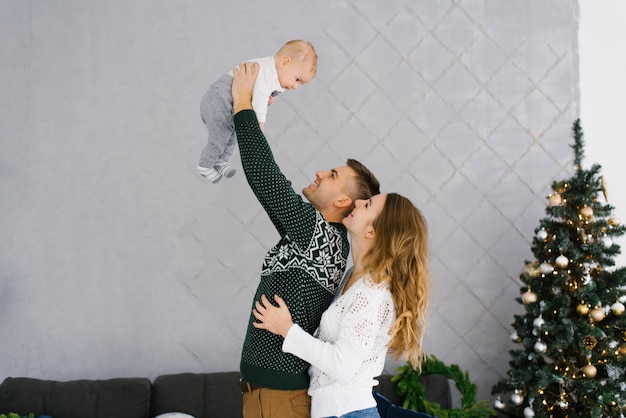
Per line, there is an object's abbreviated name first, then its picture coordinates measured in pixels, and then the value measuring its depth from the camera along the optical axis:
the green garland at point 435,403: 2.98
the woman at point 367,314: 1.73
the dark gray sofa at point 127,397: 2.84
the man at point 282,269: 1.74
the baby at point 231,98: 1.87
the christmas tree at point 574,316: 2.99
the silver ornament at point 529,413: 3.03
